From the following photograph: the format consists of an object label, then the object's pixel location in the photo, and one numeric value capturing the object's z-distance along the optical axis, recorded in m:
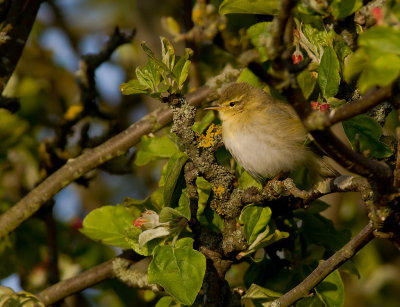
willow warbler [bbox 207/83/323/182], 7.18
